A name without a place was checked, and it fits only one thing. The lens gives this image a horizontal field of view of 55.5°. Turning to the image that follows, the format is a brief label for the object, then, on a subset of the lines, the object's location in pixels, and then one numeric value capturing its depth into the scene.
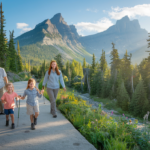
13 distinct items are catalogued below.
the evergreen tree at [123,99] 30.95
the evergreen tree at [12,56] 43.24
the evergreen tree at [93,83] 49.58
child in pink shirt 4.27
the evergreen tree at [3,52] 28.80
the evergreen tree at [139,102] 27.36
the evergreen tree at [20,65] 59.44
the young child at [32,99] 4.25
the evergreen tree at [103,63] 59.64
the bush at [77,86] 60.88
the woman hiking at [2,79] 5.14
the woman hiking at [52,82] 5.44
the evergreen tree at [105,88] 43.04
